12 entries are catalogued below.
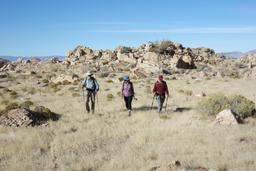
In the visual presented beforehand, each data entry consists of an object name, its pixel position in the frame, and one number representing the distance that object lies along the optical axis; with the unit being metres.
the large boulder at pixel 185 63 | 37.64
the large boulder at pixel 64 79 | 28.29
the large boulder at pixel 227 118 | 10.70
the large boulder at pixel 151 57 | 40.50
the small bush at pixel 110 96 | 18.56
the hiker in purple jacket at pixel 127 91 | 13.09
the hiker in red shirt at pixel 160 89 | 12.99
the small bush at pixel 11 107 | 13.10
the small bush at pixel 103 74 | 32.21
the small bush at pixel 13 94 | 20.86
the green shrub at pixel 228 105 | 11.77
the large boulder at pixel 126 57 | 41.63
